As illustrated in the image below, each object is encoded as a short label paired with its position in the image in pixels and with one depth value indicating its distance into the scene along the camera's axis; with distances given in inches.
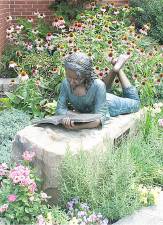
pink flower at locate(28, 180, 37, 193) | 132.6
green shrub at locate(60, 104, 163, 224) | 138.9
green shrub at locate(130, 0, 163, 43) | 366.3
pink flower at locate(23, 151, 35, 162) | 138.2
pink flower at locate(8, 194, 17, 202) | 130.2
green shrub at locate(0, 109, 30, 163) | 185.2
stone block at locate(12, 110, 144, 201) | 144.9
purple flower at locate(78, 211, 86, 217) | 138.6
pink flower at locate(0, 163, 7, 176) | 145.6
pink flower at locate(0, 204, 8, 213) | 131.9
